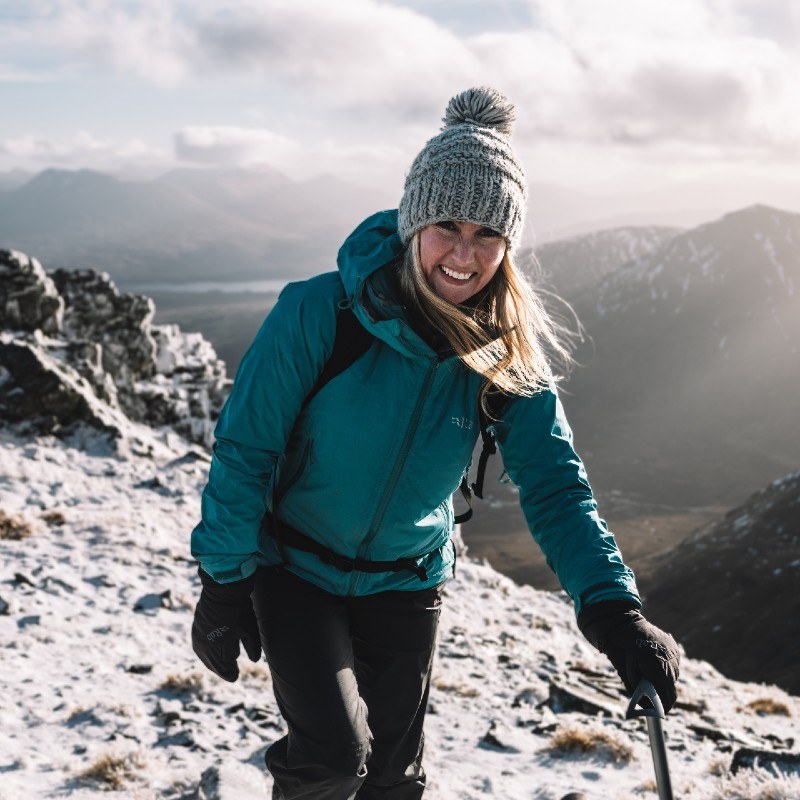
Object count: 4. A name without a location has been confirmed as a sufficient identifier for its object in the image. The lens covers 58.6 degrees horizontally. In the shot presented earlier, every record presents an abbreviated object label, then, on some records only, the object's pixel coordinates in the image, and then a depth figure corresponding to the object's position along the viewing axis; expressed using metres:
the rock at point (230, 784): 5.20
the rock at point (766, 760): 5.91
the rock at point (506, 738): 7.34
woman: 3.39
